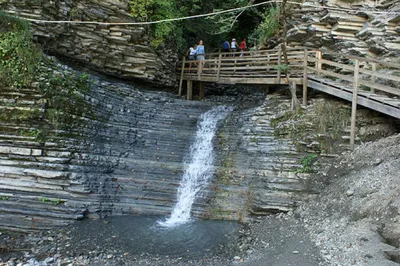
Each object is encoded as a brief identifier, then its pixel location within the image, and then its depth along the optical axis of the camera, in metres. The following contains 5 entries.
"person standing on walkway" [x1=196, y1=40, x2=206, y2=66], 16.30
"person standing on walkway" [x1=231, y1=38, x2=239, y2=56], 17.50
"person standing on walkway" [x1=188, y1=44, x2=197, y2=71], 17.24
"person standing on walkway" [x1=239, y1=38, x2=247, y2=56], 17.55
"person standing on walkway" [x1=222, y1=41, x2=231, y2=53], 18.31
